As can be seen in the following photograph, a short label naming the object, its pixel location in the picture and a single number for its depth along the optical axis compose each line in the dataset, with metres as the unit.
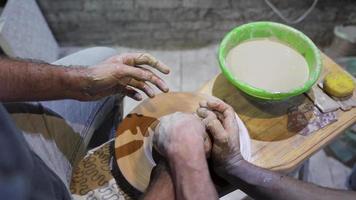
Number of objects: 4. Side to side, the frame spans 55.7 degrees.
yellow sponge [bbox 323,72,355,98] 1.02
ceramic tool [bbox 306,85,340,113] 1.01
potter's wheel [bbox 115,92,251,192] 0.88
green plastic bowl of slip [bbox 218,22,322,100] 0.94
